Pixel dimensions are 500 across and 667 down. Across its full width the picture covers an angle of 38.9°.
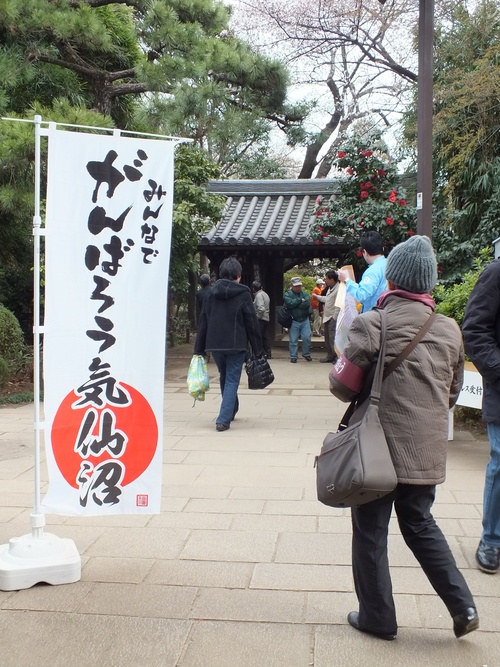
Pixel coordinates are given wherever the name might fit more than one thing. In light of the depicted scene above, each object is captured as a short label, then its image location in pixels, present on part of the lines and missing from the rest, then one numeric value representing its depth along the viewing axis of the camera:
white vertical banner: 3.60
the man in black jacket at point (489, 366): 3.67
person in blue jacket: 6.19
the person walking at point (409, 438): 2.93
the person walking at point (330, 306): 12.85
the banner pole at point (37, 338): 3.65
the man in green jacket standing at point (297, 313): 14.00
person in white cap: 17.02
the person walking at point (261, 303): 14.13
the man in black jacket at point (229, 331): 7.39
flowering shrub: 12.88
